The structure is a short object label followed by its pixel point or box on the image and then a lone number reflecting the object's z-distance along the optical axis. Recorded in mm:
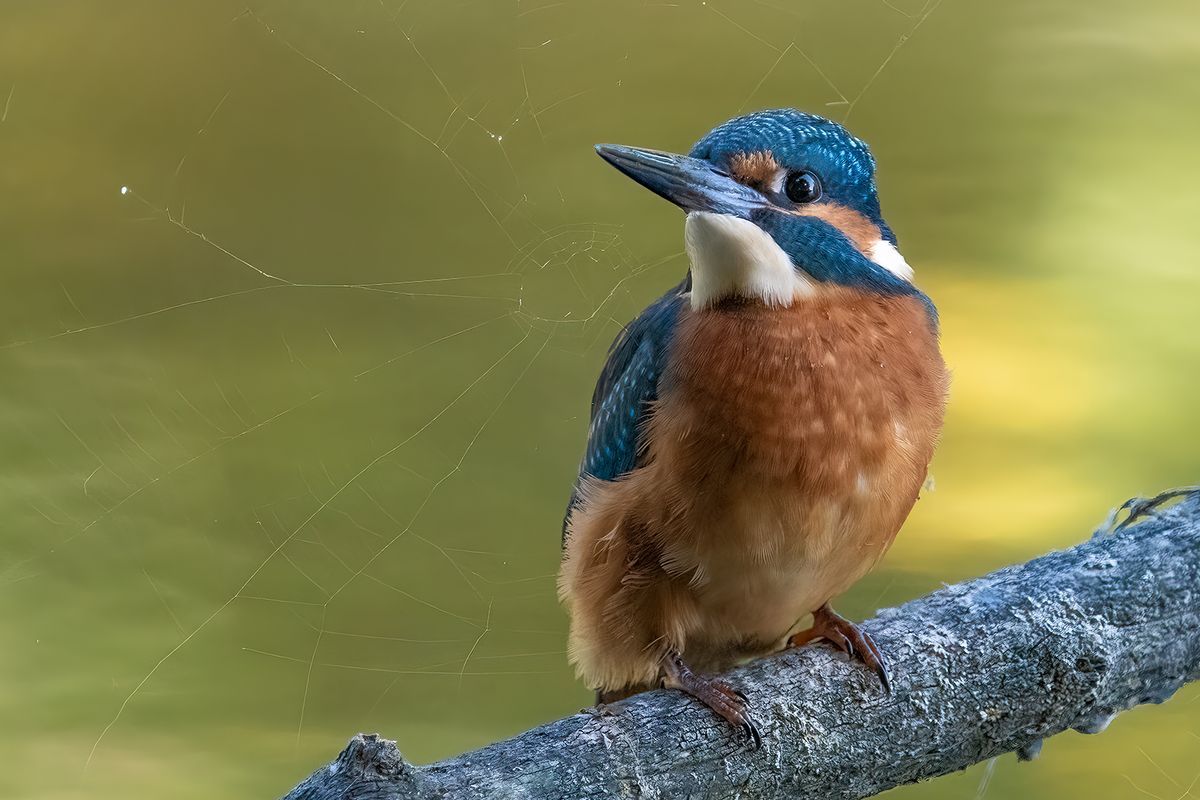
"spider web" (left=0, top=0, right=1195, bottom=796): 4019
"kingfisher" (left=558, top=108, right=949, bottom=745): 3941
